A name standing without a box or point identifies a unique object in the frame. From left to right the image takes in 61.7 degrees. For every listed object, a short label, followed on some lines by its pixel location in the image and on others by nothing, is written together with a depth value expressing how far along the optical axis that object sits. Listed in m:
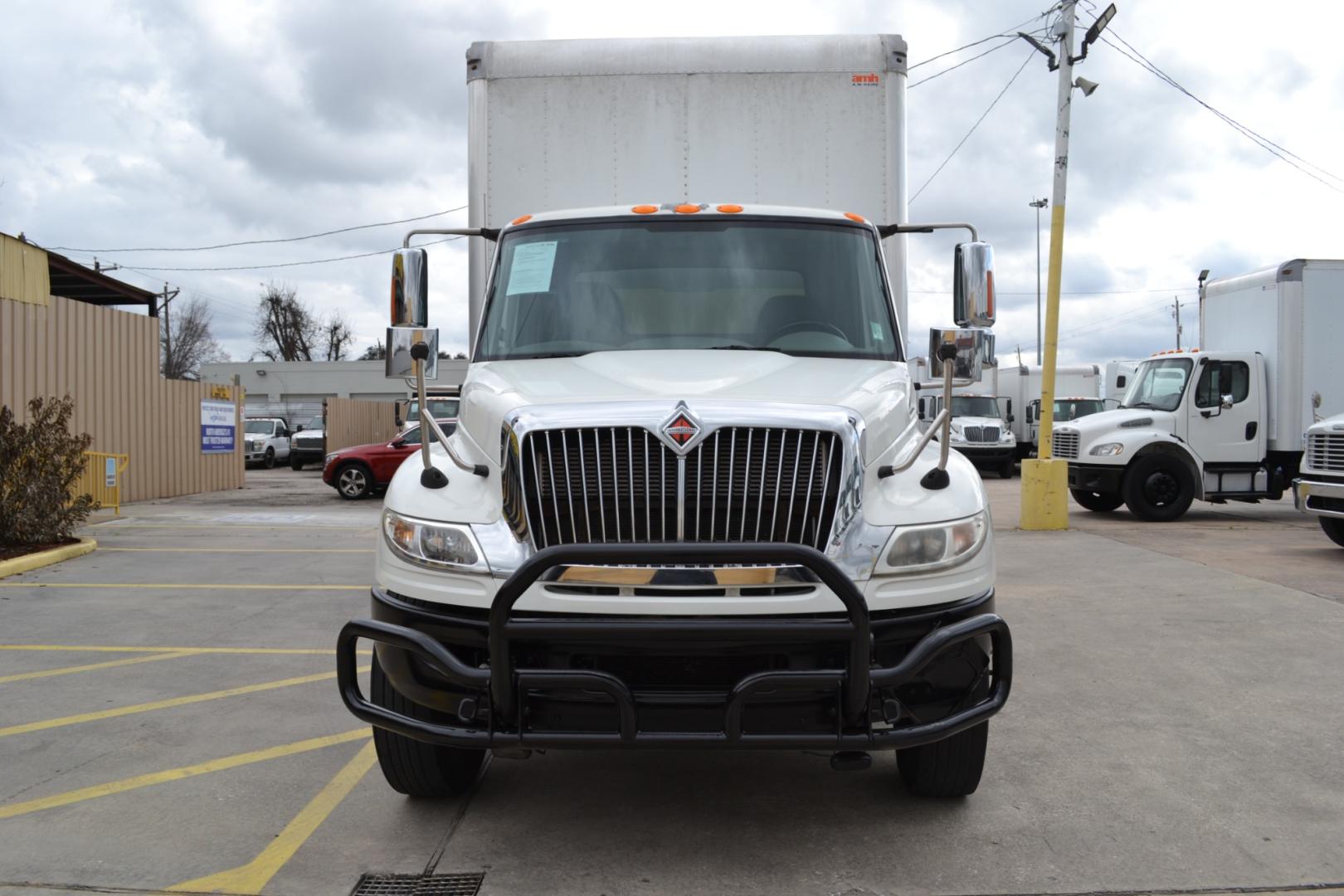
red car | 19.64
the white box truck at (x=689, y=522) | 3.37
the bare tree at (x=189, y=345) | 70.88
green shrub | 10.73
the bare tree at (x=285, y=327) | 78.88
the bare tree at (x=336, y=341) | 81.94
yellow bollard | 14.20
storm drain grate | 3.52
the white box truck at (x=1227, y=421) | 14.88
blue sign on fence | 21.78
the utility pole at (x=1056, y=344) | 14.02
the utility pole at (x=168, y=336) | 58.69
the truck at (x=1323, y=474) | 11.07
